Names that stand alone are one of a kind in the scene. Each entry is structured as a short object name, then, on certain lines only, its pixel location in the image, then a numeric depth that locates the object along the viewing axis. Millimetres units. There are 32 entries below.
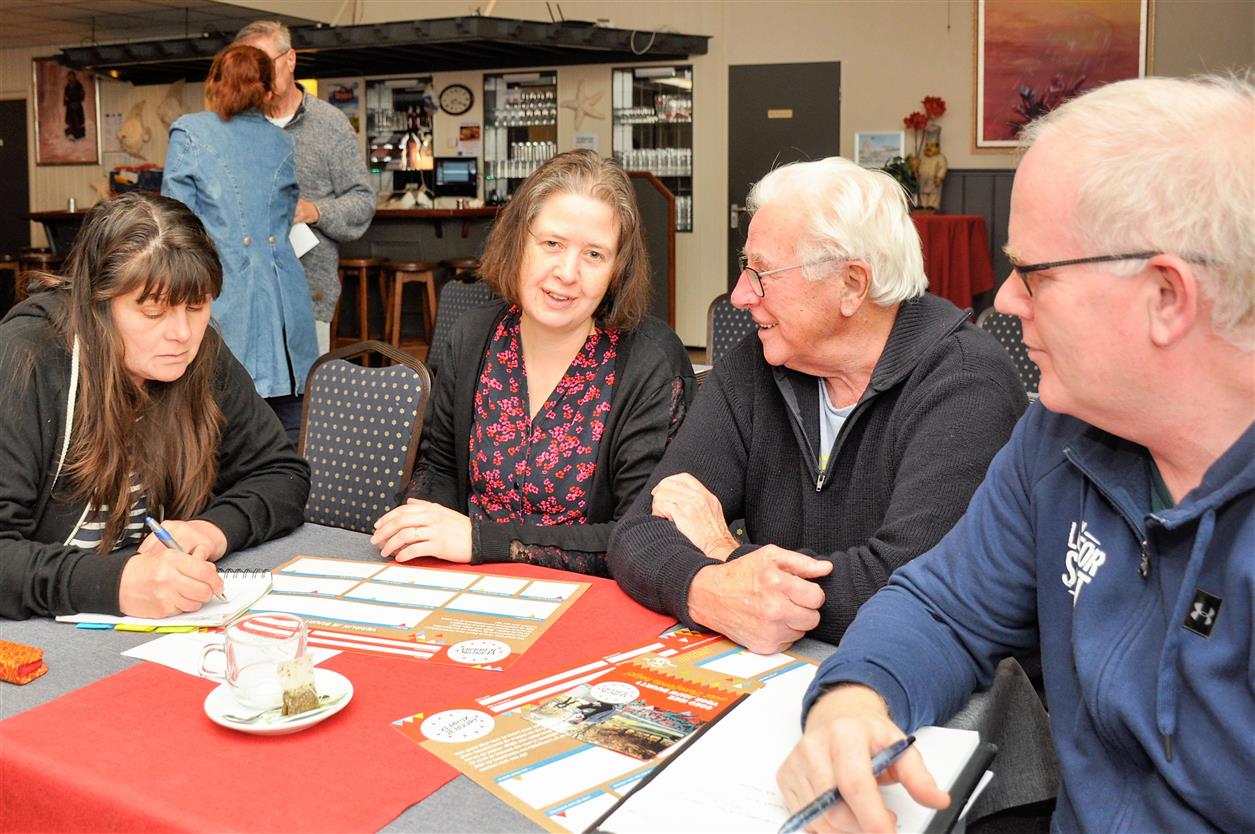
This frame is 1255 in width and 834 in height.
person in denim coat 3789
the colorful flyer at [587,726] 1147
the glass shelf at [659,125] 10211
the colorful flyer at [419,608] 1535
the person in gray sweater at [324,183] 4484
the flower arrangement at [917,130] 8914
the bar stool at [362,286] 7586
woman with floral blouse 2396
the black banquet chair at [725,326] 4367
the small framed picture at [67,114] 12492
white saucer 1244
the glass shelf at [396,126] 11047
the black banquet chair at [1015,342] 3699
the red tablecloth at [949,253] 8250
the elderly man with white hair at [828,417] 1718
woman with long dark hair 1867
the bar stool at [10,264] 9562
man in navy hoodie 1067
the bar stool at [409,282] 7660
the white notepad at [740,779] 1087
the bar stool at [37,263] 8211
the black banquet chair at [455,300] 4992
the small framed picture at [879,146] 9562
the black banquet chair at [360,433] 2900
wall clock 10875
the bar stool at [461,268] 7809
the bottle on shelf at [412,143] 11078
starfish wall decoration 10430
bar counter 8289
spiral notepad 1631
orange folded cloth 1407
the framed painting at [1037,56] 9070
